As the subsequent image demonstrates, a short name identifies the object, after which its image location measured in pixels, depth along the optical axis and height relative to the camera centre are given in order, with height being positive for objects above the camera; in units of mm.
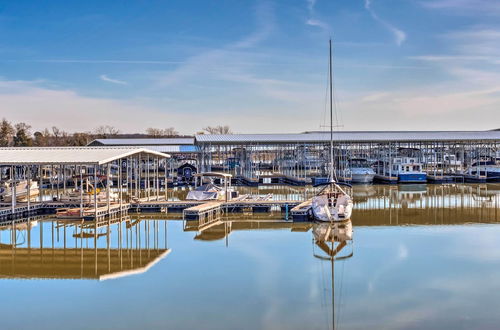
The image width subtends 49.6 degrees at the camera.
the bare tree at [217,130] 137625 +8123
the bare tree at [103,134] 105512 +6257
